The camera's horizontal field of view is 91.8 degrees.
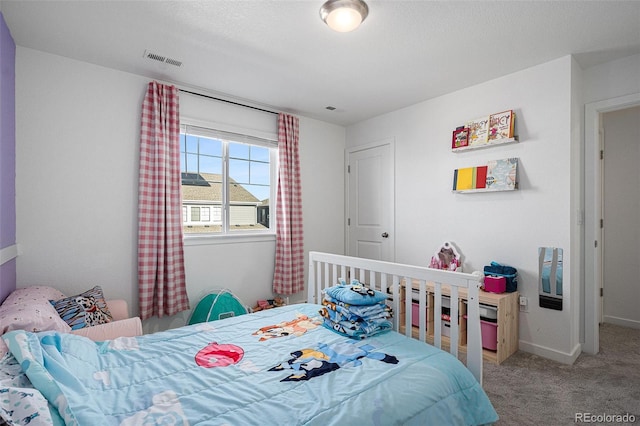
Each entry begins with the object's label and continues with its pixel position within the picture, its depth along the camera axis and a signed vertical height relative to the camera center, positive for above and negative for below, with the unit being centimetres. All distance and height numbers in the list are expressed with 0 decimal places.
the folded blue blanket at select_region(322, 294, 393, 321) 180 -59
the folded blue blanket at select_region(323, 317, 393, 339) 177 -68
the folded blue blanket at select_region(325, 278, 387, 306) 182 -50
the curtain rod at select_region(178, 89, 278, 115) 314 +122
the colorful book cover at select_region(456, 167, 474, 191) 309 +34
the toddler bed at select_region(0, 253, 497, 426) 107 -71
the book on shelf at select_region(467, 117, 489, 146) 297 +79
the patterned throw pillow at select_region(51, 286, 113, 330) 197 -65
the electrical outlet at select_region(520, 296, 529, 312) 276 -82
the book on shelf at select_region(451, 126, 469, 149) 312 +77
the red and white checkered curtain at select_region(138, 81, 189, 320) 278 +4
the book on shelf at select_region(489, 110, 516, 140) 281 +81
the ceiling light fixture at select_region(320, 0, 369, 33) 185 +121
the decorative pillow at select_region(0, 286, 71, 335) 151 -53
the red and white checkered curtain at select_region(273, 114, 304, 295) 367 -3
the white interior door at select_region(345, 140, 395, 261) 392 +15
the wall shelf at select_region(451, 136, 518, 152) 281 +65
